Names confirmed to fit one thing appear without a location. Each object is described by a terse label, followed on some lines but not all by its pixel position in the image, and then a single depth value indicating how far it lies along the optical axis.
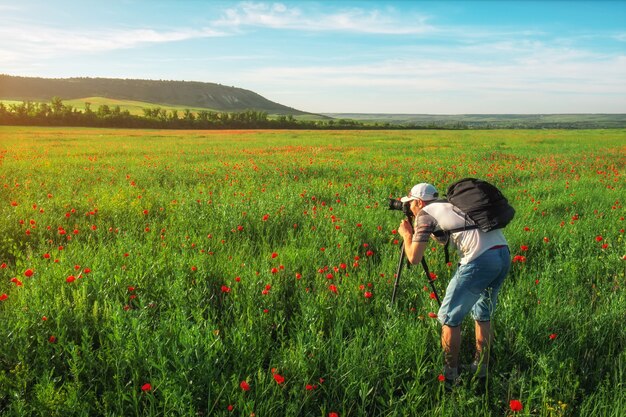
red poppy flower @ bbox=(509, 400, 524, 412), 2.37
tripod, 3.67
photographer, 3.30
